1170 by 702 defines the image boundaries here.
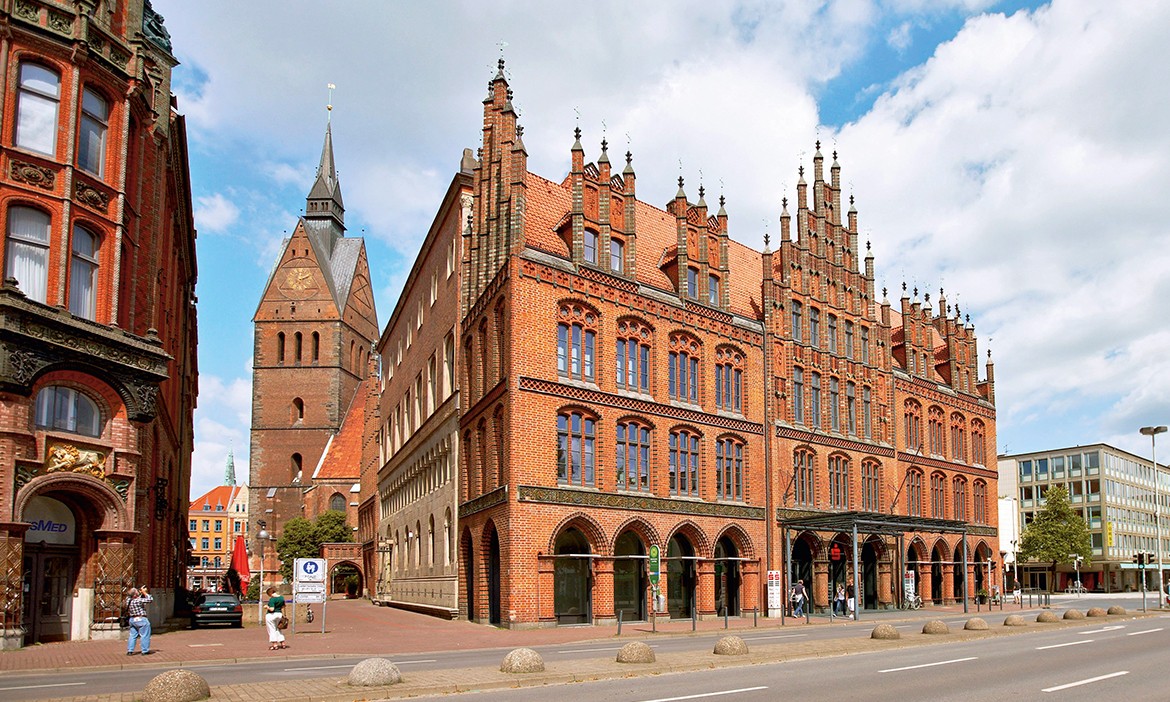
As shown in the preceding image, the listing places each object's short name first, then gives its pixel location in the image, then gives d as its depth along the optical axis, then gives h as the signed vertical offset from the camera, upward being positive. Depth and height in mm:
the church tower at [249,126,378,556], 99500 +14016
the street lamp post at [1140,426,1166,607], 46812 +3341
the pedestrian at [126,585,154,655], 22612 -2522
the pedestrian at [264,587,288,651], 25016 -3042
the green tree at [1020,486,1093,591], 79000 -2404
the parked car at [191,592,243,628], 35531 -3610
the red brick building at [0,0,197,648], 25094 +4881
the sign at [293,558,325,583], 31359 -1976
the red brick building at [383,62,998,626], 35250 +3949
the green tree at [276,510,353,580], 85875 -2347
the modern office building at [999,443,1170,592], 99062 +488
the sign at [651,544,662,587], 31880 -1845
